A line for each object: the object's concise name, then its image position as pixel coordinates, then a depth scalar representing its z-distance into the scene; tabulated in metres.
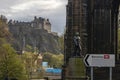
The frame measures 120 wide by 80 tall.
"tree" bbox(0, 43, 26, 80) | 48.59
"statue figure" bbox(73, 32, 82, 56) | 30.89
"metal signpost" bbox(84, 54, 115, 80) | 17.76
